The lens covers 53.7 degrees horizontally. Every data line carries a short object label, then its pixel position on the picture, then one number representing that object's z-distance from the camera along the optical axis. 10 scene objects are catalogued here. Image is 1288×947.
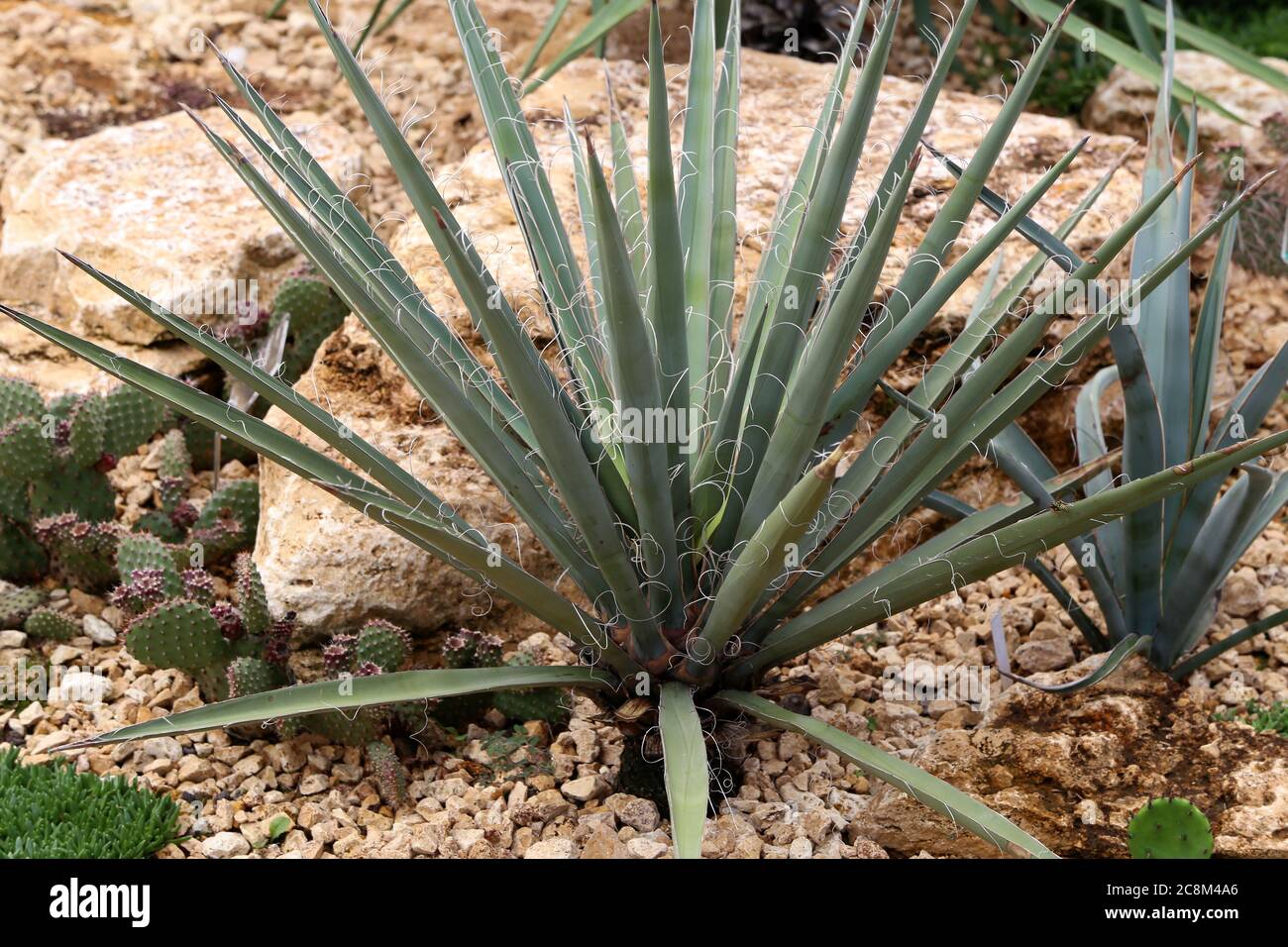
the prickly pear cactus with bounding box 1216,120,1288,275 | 3.94
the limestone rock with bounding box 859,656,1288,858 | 2.10
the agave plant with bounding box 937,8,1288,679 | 2.39
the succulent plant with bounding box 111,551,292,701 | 2.41
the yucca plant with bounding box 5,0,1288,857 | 1.72
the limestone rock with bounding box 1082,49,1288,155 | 4.37
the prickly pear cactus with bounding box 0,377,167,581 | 2.93
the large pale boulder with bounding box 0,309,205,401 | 3.54
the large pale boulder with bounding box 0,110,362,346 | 3.64
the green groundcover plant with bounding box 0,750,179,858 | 2.11
